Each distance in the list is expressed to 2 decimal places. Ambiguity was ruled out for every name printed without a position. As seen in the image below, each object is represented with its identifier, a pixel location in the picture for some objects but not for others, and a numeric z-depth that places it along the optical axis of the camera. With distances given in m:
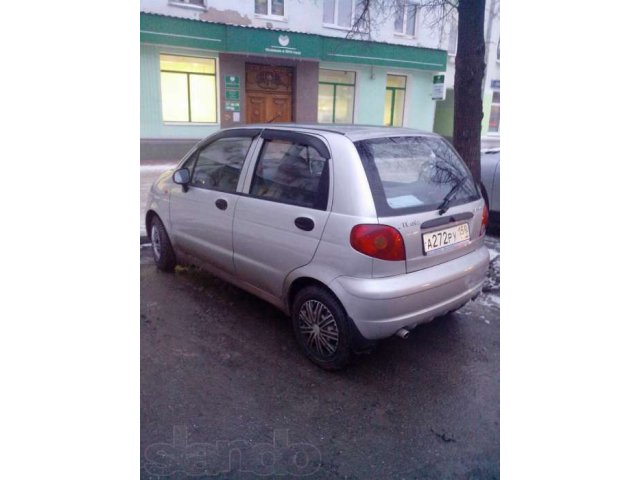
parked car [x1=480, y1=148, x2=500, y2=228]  4.36
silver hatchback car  2.10
